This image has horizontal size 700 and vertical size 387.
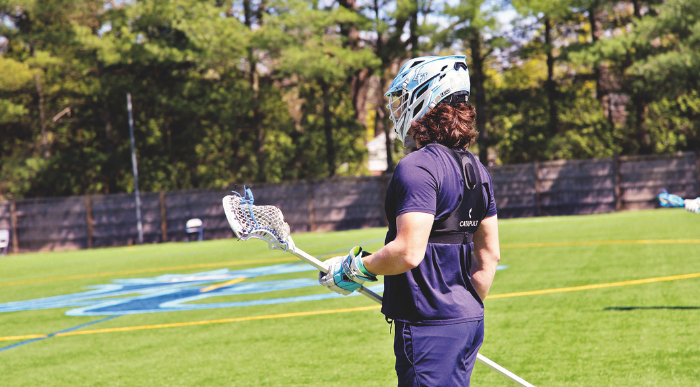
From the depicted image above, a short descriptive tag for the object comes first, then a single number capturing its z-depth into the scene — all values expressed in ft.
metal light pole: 183.93
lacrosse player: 17.69
